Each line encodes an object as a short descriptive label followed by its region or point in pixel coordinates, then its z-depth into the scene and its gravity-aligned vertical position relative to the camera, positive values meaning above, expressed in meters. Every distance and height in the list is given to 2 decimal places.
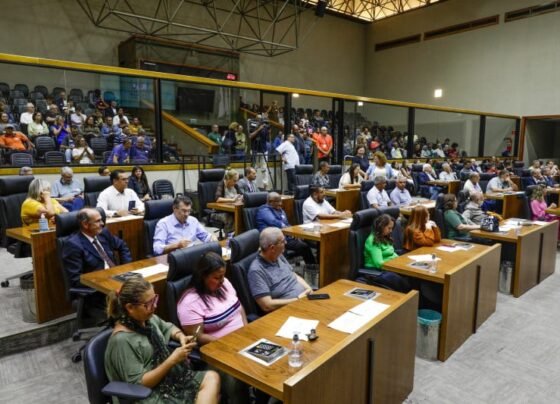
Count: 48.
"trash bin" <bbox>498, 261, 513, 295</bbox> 4.70 -1.37
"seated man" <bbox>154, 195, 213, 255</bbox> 3.79 -0.73
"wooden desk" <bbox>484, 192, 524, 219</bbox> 7.65 -0.89
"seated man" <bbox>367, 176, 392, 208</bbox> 6.52 -0.65
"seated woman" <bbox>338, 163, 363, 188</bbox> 7.86 -0.47
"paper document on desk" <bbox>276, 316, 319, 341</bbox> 2.21 -0.95
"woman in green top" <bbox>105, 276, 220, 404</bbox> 1.85 -0.94
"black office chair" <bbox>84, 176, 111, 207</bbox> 5.52 -0.51
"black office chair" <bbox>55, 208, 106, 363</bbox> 3.08 -1.02
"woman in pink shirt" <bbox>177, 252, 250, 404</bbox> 2.39 -0.90
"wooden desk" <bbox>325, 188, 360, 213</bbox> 6.89 -0.76
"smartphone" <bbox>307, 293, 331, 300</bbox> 2.71 -0.93
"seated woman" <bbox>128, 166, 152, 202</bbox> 6.58 -0.51
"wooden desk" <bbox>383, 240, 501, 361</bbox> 3.23 -1.08
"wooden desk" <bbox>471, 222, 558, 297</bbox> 4.60 -1.13
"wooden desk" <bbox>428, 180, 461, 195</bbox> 9.22 -0.68
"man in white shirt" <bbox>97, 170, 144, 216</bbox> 5.11 -0.59
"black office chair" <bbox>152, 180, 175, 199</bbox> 6.98 -0.63
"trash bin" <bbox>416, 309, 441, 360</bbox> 3.23 -1.42
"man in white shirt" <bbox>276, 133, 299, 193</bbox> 8.47 -0.08
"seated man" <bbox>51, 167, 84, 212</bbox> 5.68 -0.57
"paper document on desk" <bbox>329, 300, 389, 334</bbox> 2.27 -0.93
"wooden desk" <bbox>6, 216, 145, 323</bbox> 3.50 -1.07
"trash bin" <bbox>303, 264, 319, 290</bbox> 4.59 -1.35
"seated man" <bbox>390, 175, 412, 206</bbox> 6.67 -0.67
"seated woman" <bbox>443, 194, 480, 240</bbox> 4.97 -0.79
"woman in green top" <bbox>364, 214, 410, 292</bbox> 3.64 -0.89
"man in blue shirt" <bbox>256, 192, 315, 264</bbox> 4.80 -0.79
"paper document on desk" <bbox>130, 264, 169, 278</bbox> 3.04 -0.89
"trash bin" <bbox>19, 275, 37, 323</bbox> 3.52 -1.28
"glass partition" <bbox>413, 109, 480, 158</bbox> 13.25 +0.67
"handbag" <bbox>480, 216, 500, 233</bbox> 4.75 -0.80
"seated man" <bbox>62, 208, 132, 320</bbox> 3.16 -0.81
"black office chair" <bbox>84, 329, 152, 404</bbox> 1.74 -0.99
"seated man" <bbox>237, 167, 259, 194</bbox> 6.63 -0.49
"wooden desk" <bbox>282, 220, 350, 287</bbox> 4.33 -1.02
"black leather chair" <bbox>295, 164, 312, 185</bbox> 8.00 -0.43
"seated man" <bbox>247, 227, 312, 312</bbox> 2.85 -0.89
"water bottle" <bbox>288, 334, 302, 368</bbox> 1.91 -0.94
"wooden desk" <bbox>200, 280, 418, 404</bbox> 1.81 -0.97
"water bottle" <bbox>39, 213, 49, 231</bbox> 3.63 -0.65
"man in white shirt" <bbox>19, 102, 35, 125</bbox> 7.98 +0.65
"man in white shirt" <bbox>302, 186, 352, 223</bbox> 5.32 -0.72
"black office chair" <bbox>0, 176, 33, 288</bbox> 4.53 -0.58
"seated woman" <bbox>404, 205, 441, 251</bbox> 4.16 -0.78
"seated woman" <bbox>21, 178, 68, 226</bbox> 4.18 -0.56
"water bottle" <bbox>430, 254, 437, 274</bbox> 3.30 -0.90
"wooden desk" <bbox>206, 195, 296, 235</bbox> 5.68 -0.80
